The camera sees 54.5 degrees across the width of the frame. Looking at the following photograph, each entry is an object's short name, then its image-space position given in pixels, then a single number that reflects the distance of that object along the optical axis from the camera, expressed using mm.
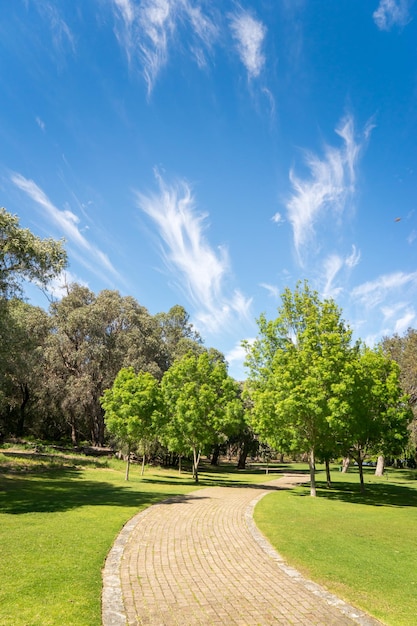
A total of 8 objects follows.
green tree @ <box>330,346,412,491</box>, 22531
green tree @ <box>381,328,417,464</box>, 39219
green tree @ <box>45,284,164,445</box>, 44688
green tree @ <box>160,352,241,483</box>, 29219
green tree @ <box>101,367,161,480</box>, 27641
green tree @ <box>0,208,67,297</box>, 19969
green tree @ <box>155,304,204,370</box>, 56597
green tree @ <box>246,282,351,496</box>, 22781
